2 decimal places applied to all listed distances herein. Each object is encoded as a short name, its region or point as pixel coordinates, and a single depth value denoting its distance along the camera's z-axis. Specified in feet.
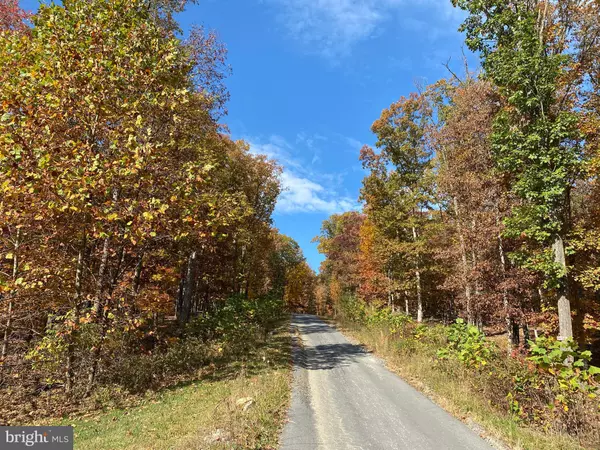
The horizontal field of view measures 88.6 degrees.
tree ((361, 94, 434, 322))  71.36
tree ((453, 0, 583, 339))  34.76
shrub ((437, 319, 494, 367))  28.39
